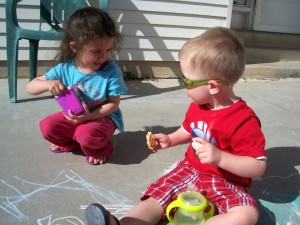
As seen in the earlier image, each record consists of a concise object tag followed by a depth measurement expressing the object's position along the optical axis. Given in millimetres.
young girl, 2148
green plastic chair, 3133
